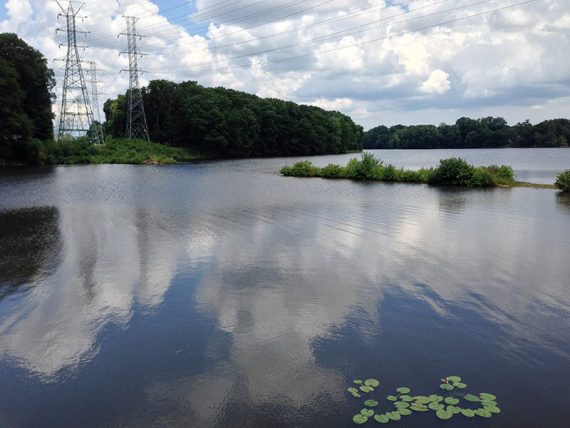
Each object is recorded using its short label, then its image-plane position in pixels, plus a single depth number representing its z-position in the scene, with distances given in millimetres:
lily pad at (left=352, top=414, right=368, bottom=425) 5676
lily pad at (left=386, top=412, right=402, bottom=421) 5738
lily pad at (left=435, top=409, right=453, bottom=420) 5775
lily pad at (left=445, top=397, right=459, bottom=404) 6062
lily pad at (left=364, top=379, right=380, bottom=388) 6488
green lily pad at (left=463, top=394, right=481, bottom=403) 6111
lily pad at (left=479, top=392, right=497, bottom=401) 6154
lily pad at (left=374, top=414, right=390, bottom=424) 5684
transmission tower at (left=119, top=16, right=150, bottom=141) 77500
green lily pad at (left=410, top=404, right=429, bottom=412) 5934
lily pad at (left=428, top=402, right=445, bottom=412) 5941
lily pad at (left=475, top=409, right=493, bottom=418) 5815
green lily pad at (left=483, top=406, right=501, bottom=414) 5891
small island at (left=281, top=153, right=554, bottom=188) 33000
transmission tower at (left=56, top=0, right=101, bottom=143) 70188
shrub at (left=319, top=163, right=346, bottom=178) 42188
